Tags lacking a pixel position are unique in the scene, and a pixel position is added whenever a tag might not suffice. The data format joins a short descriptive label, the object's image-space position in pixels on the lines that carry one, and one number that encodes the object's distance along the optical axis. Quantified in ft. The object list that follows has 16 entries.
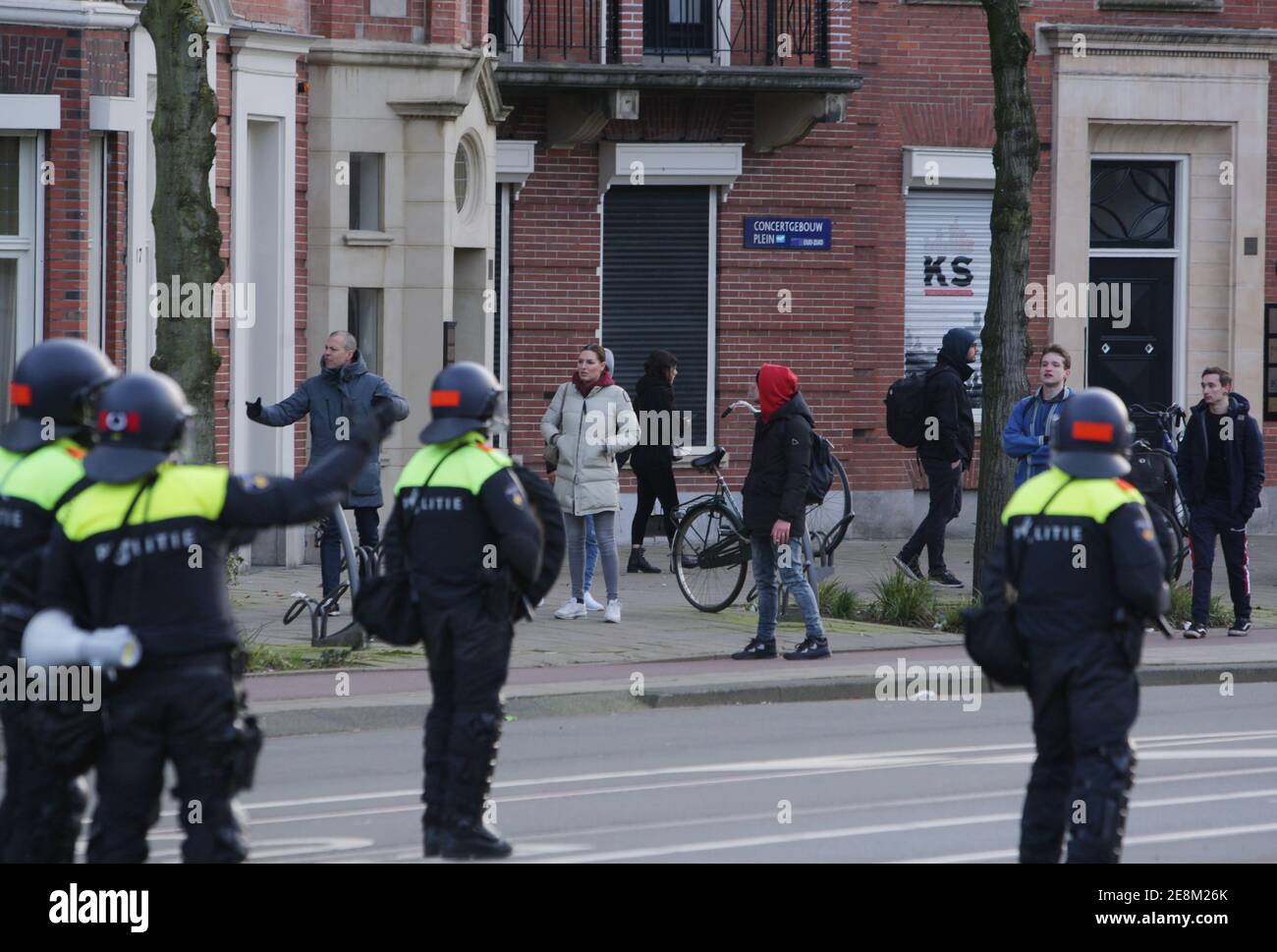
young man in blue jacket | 47.21
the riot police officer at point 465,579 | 26.84
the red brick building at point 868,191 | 70.03
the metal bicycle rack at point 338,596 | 45.27
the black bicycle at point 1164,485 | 56.34
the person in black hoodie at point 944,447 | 59.93
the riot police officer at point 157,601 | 21.18
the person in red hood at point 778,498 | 45.24
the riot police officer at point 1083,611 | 23.50
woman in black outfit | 62.95
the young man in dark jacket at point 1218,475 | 51.01
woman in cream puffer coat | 50.70
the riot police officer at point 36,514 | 22.82
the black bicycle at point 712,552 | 52.90
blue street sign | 71.92
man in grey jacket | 47.55
